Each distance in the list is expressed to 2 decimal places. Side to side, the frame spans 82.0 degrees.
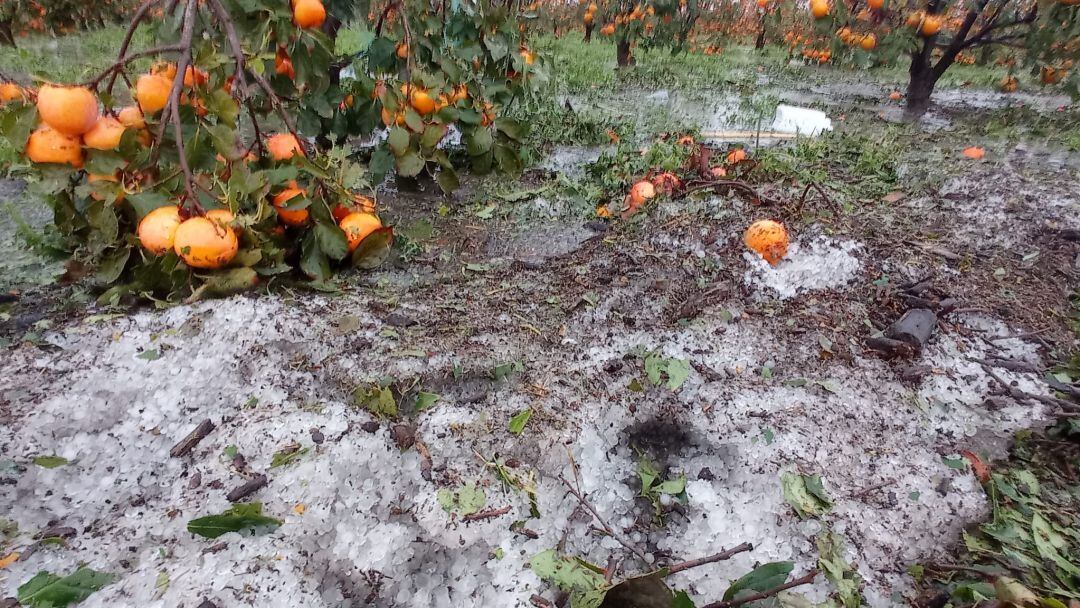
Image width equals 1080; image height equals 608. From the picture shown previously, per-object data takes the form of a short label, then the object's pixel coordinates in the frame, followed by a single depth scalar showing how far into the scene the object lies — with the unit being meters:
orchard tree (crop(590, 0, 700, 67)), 6.51
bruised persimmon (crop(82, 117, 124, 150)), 1.99
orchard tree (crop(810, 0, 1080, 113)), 4.15
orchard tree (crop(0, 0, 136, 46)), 7.07
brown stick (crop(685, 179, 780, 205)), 2.92
